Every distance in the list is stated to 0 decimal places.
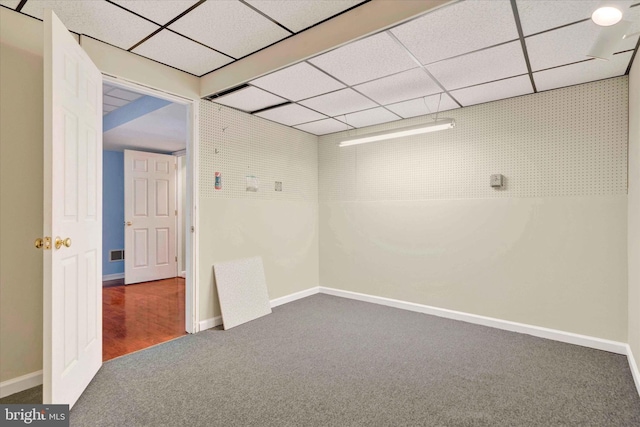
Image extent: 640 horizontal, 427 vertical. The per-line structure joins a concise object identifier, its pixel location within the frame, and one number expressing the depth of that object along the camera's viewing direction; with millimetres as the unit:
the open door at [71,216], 1809
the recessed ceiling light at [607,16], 1420
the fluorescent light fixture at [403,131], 3059
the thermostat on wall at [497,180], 3468
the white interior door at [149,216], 5750
